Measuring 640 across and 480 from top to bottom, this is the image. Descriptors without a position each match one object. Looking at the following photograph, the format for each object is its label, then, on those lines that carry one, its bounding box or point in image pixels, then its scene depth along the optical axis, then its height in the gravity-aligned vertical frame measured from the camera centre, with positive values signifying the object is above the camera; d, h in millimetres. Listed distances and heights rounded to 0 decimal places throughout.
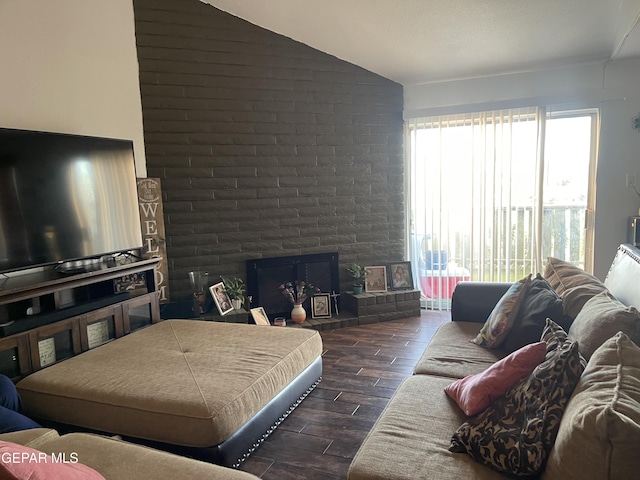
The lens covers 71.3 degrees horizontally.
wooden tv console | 2326 -602
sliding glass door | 4340 -7
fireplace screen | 4258 -733
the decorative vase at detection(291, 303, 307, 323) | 4172 -1048
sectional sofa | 1034 -653
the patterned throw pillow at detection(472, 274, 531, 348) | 2387 -680
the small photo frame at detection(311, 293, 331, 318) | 4352 -1030
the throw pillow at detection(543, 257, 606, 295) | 2428 -488
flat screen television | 2525 +78
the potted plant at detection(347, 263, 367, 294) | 4496 -775
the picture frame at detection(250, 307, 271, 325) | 3939 -1007
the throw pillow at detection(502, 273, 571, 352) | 2178 -616
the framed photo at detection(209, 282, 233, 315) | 3846 -817
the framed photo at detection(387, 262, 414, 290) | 4629 -814
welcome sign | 3746 -157
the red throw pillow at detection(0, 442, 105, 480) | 957 -586
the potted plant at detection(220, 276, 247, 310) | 3965 -780
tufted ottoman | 1921 -858
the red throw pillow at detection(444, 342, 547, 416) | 1553 -670
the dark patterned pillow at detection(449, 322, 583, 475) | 1255 -696
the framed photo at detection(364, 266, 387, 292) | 4570 -832
